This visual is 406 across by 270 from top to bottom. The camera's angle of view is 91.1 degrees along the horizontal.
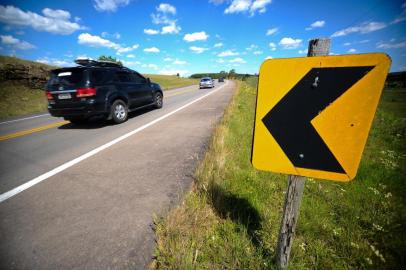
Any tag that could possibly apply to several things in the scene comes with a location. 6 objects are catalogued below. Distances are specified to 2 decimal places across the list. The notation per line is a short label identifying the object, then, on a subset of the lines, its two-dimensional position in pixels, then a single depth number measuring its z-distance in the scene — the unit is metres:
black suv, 6.44
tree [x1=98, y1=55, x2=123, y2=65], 67.80
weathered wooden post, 1.27
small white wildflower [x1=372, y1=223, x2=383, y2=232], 2.29
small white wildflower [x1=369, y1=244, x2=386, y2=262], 1.91
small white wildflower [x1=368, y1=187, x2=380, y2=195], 3.02
